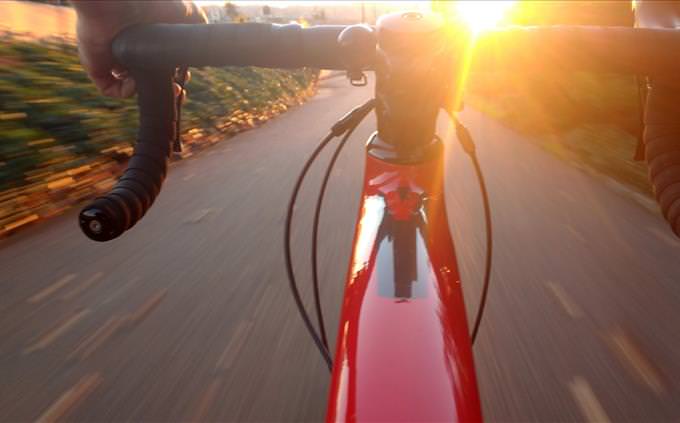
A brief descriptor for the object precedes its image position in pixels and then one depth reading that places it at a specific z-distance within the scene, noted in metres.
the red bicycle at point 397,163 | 0.25
